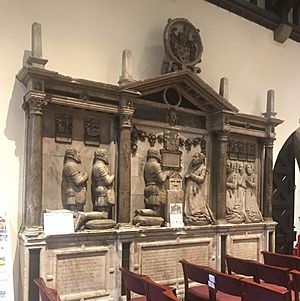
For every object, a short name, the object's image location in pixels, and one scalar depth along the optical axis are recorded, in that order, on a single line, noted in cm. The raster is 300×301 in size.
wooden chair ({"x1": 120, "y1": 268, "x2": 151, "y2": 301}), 291
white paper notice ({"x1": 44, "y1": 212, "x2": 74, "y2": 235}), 349
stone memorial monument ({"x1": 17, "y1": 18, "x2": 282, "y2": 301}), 355
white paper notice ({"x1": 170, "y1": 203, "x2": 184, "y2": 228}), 425
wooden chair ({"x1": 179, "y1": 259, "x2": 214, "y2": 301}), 326
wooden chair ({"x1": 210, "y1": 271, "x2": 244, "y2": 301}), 288
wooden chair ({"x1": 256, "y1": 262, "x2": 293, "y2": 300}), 325
